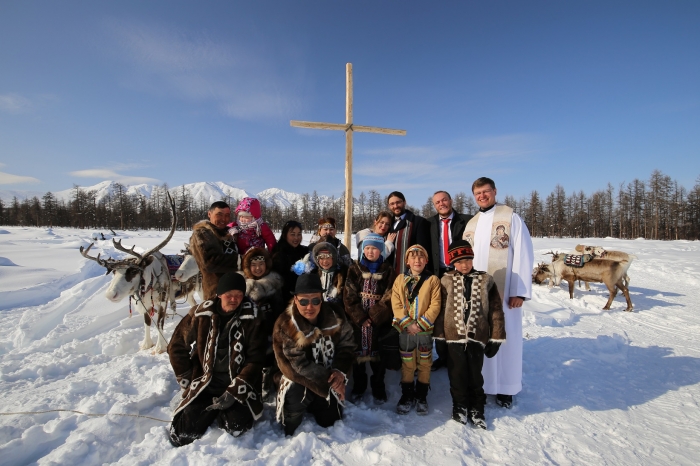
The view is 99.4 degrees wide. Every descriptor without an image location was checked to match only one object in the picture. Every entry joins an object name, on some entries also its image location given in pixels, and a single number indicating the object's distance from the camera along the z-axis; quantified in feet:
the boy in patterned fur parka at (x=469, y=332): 10.03
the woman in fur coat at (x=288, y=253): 13.05
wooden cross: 18.75
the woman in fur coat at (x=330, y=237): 12.80
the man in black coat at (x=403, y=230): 13.84
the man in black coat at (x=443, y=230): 13.71
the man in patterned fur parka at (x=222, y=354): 9.28
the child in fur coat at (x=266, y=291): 11.35
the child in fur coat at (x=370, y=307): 11.35
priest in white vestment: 11.14
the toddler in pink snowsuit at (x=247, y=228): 14.37
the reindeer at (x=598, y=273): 29.07
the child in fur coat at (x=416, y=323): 10.73
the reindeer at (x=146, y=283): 14.71
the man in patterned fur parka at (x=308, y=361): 9.36
